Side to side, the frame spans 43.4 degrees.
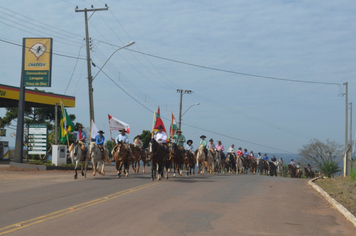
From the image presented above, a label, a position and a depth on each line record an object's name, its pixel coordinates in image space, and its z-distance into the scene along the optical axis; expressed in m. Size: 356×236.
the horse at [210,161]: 30.14
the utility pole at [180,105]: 60.47
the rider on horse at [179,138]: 25.73
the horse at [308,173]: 58.20
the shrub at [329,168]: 33.00
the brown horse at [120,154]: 22.61
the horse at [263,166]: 48.06
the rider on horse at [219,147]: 34.16
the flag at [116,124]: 28.56
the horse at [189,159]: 26.12
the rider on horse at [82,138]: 22.76
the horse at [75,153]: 21.78
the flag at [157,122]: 28.75
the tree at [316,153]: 77.50
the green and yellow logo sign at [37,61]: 29.94
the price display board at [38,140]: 32.97
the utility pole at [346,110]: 50.09
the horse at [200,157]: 29.04
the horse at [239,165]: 40.66
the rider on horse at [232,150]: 39.67
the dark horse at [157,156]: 20.47
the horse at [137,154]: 26.02
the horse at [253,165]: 44.88
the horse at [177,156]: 23.27
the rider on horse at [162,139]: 21.55
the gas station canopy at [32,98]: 36.66
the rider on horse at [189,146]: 27.31
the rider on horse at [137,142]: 28.17
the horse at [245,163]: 41.90
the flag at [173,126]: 32.62
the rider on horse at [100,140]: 23.86
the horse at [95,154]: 22.94
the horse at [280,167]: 54.41
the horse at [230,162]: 38.47
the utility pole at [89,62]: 32.53
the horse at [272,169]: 51.53
